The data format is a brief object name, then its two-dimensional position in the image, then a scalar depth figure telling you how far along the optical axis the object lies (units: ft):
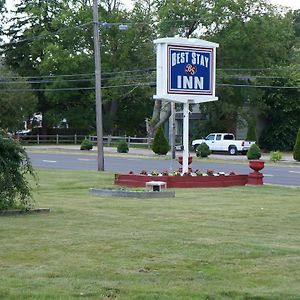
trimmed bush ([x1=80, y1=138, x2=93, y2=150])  186.09
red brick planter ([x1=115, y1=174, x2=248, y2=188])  73.46
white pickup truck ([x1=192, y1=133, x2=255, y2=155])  172.96
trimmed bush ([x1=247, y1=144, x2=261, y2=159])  145.18
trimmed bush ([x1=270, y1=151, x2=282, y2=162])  140.77
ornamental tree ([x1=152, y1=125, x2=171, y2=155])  166.45
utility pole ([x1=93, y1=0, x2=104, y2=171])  104.17
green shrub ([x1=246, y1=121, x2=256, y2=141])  185.43
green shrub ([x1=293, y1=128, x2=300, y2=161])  138.87
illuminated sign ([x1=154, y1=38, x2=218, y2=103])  76.95
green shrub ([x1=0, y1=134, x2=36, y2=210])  42.52
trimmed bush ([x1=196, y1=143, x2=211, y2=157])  154.40
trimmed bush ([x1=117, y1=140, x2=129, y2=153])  174.70
